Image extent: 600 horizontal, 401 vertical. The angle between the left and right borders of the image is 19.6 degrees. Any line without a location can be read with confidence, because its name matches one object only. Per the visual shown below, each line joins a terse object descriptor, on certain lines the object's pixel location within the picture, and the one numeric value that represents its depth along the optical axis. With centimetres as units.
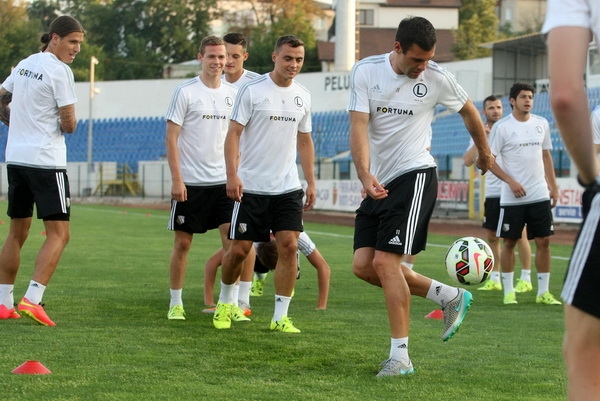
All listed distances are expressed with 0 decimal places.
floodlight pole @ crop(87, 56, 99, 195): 8927
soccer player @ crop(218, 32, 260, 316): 1542
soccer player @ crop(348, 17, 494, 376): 1058
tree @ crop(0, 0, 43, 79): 12407
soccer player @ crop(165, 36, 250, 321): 1456
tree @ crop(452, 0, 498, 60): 12293
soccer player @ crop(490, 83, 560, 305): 1800
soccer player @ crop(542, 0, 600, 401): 496
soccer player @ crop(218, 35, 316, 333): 1337
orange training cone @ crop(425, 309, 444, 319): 1502
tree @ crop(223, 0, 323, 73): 12137
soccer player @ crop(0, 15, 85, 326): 1326
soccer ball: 1313
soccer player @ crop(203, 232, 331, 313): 1598
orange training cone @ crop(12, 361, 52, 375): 985
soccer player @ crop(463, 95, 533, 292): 1940
